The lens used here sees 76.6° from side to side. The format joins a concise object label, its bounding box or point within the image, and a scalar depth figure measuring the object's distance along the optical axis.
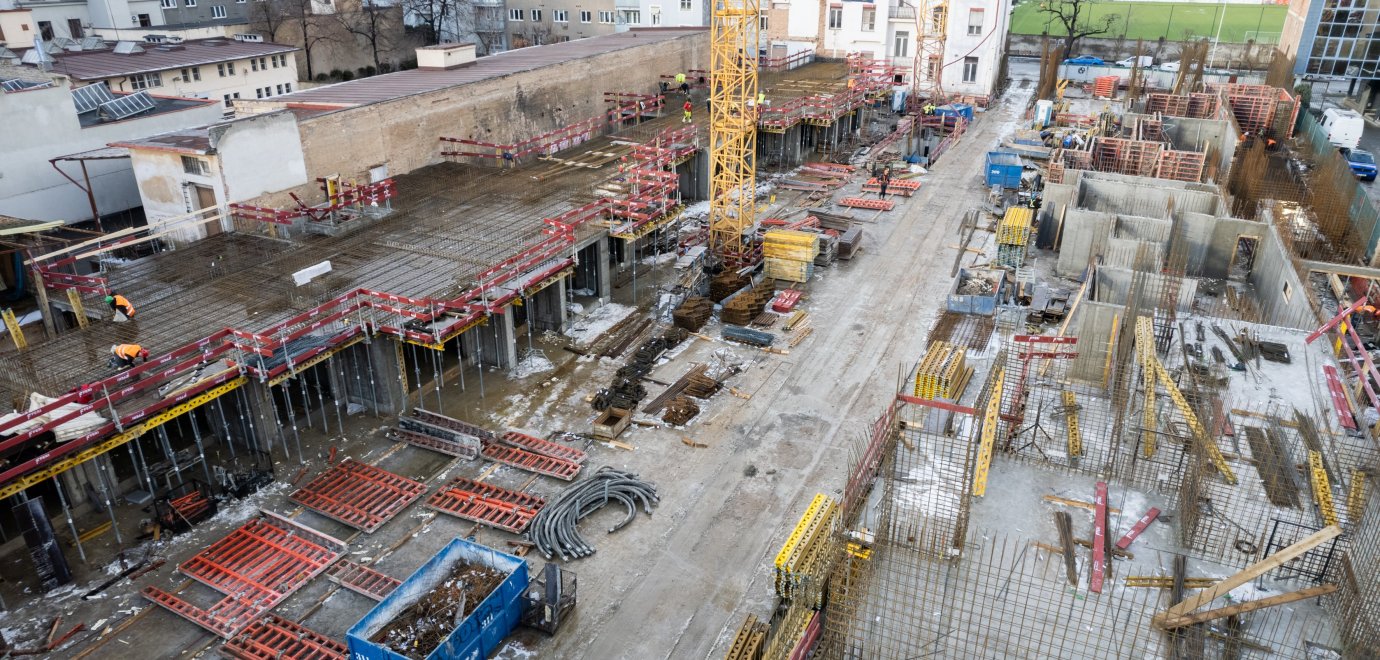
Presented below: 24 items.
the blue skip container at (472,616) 12.66
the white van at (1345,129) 40.22
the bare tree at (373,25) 53.47
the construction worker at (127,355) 16.09
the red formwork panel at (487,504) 16.62
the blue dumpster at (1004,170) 37.03
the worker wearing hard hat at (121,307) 18.44
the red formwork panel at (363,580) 14.81
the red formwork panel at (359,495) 16.67
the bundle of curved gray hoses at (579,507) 15.85
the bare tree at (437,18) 57.66
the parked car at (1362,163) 37.94
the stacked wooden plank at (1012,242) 28.67
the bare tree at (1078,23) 66.00
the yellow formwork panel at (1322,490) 14.45
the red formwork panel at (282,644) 13.39
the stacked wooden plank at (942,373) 19.58
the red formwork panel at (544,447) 18.52
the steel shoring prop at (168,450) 15.95
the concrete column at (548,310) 24.02
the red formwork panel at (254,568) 14.21
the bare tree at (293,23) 49.94
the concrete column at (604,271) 25.16
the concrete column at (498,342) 21.75
